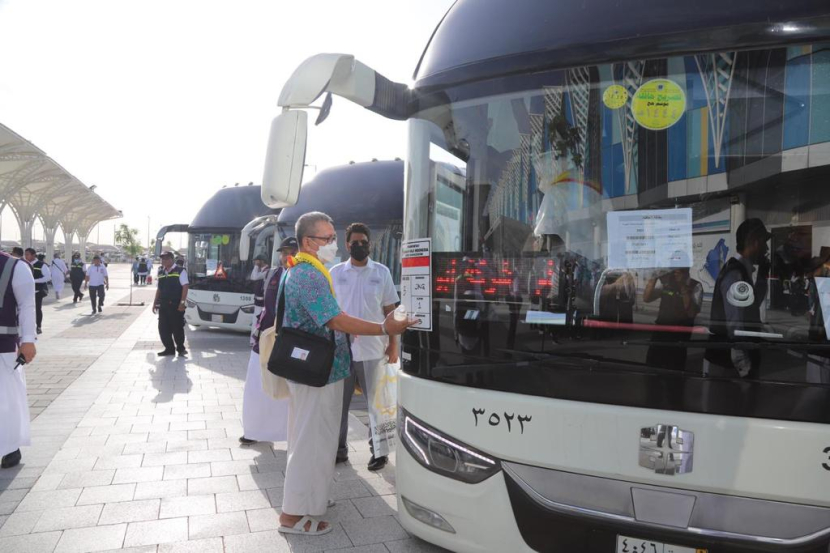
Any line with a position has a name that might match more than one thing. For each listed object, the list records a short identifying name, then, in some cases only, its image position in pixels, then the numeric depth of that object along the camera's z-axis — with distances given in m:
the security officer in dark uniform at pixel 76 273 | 22.23
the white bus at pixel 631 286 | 2.37
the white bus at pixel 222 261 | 14.96
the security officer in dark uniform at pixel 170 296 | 10.99
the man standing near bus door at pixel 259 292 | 7.11
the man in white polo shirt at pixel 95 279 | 18.97
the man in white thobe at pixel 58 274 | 24.31
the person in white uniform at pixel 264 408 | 5.38
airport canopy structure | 25.23
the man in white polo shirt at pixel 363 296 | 4.99
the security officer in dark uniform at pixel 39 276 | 14.18
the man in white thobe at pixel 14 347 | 4.75
